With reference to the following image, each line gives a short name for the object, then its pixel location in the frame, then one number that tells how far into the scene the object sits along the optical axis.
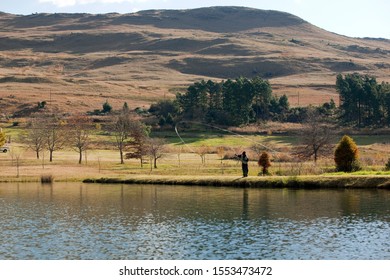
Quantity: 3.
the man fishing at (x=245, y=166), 61.09
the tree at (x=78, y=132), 98.18
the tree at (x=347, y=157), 65.43
